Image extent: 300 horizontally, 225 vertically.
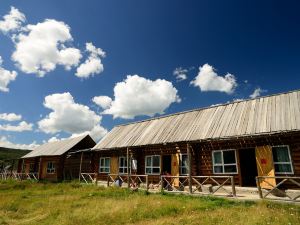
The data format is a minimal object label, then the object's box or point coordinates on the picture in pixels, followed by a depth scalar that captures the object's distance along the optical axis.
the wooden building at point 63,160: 31.47
